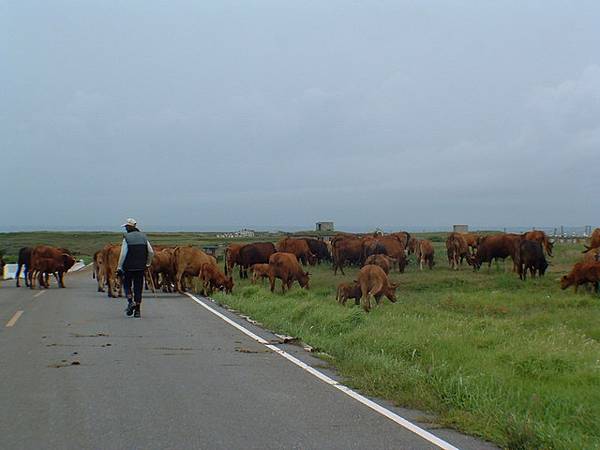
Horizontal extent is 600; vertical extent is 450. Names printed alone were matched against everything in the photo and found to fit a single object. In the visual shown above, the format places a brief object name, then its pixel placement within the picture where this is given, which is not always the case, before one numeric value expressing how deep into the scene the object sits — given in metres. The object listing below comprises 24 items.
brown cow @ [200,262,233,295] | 24.80
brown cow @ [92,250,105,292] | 26.31
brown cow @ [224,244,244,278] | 37.43
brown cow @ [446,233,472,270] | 36.97
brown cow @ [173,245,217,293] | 24.92
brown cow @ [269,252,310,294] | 26.81
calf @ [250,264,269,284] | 29.77
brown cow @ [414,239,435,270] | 37.47
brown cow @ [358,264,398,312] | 21.17
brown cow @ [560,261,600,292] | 24.06
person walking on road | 17.56
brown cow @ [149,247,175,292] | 25.36
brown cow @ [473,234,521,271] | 34.69
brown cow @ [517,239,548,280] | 29.18
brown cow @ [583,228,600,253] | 32.40
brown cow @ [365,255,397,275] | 27.02
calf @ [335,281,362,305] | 22.00
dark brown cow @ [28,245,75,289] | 27.86
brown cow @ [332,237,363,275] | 38.47
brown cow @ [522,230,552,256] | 35.75
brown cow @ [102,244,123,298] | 23.64
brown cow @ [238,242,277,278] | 37.56
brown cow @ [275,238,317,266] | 40.38
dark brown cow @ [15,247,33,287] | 29.17
